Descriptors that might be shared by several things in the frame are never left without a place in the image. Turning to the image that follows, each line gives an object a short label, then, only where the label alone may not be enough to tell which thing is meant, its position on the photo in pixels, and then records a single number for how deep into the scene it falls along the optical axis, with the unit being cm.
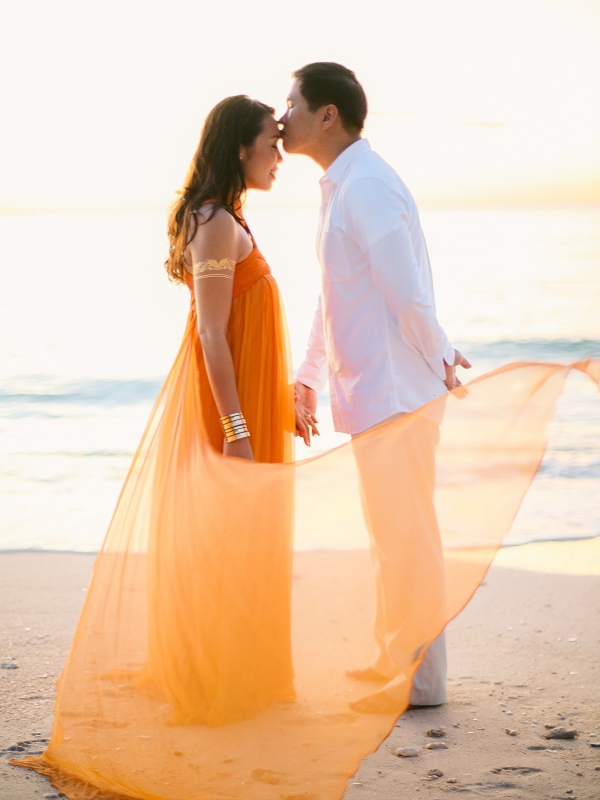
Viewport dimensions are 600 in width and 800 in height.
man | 269
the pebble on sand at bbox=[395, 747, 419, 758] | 265
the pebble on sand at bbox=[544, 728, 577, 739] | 277
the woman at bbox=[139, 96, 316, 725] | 251
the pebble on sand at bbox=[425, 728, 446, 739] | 278
